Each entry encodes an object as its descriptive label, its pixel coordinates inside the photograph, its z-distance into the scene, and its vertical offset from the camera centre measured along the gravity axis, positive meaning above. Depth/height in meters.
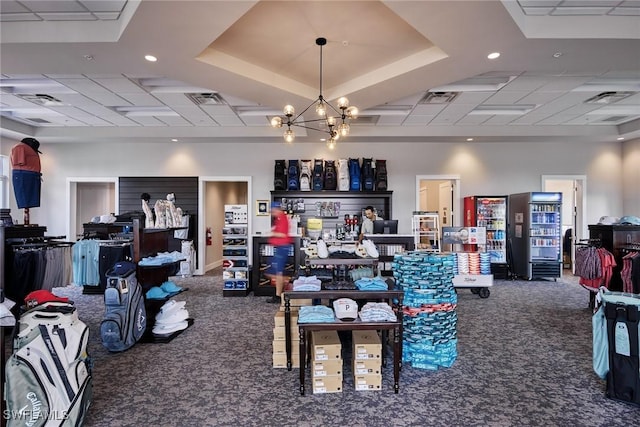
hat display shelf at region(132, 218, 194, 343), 4.15 -0.65
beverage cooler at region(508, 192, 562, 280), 7.88 -0.44
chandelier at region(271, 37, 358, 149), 4.10 +1.31
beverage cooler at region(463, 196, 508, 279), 8.18 -0.14
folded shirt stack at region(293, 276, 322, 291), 3.16 -0.63
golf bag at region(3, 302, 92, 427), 2.19 -1.03
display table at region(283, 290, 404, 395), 2.88 -0.91
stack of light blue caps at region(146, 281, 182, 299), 4.28 -0.95
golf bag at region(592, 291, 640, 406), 2.70 -1.05
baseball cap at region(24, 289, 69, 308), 2.85 -0.69
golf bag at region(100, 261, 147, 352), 3.78 -1.06
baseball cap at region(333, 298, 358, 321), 2.96 -0.81
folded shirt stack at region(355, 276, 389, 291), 3.17 -0.63
